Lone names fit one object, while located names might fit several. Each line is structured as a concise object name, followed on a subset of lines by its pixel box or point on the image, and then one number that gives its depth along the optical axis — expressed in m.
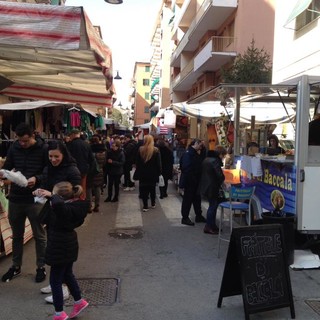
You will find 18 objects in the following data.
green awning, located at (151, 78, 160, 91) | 60.02
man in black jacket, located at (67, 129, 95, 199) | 8.43
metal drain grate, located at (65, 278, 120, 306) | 4.55
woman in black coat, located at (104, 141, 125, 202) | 10.93
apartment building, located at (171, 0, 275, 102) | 20.52
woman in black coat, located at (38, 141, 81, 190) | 4.57
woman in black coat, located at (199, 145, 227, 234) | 7.46
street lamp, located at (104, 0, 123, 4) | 9.25
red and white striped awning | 4.35
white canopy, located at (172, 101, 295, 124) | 9.28
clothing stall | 5.72
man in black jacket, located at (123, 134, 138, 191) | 13.91
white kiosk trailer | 6.05
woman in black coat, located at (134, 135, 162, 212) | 10.13
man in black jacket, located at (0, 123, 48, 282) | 4.94
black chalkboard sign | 4.12
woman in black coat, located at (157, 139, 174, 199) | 12.14
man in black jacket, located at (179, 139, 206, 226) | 8.50
